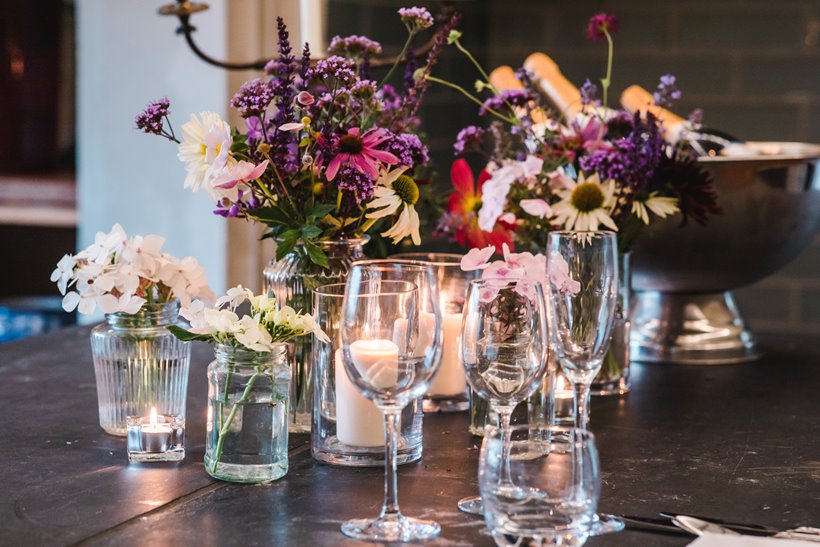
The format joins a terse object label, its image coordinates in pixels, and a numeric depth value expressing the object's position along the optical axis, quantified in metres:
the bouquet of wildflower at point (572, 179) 2.09
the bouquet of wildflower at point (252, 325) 1.76
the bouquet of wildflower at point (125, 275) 1.87
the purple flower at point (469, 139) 2.12
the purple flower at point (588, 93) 2.16
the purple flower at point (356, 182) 1.84
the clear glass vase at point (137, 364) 1.90
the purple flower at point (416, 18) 1.95
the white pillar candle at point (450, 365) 2.02
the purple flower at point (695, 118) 2.25
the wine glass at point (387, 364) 1.64
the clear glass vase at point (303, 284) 1.92
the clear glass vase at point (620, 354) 2.14
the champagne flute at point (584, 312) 1.77
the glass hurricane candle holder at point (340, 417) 1.83
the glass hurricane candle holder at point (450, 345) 2.02
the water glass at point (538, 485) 1.54
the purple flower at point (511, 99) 2.11
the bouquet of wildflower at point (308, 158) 1.84
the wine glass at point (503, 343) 1.73
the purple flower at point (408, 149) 1.88
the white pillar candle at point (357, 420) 1.83
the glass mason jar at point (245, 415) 1.77
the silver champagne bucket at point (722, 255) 2.27
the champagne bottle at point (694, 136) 2.33
